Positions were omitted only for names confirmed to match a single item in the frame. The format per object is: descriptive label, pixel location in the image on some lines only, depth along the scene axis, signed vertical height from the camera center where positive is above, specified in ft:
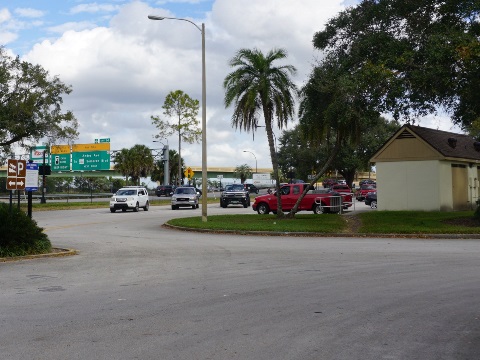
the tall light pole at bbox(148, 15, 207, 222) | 86.07 +9.91
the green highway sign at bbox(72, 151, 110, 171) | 203.72 +14.53
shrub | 49.08 -2.76
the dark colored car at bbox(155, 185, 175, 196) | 254.47 +4.79
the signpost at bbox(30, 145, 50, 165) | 179.57 +15.50
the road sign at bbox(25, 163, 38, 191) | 59.72 +2.51
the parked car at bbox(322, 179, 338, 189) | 245.65 +6.97
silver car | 147.02 +0.68
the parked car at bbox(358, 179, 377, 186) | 246.06 +6.60
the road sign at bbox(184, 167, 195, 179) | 165.48 +8.02
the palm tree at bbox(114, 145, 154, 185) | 268.21 +18.67
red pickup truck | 106.63 -0.26
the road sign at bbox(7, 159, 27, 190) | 54.70 +2.73
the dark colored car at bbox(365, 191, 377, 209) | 133.49 -0.35
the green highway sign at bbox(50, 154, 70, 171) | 208.74 +14.73
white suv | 136.26 +0.57
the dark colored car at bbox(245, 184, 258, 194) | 283.85 +5.54
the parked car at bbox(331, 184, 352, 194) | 172.45 +3.24
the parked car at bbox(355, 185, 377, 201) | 178.91 +1.39
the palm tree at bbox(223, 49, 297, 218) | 87.45 +16.72
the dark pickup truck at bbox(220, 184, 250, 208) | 153.69 +0.60
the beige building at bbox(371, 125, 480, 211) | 101.71 +4.60
